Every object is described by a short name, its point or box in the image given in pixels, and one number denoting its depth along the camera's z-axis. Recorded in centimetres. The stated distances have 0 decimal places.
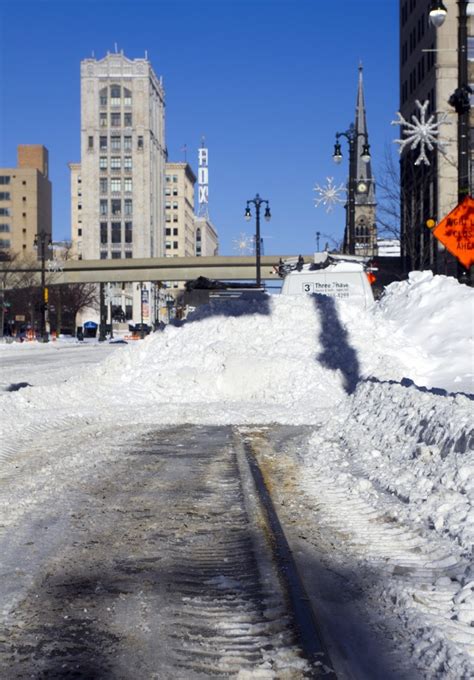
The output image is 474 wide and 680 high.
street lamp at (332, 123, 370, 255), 3259
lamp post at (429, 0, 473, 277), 1577
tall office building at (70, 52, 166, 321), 16112
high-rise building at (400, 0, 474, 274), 5559
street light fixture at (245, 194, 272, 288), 4706
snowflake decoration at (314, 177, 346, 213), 3025
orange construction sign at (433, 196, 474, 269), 1420
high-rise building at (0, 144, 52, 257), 18312
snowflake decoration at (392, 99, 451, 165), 1648
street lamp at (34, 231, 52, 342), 6375
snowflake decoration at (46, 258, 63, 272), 6766
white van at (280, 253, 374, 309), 2200
